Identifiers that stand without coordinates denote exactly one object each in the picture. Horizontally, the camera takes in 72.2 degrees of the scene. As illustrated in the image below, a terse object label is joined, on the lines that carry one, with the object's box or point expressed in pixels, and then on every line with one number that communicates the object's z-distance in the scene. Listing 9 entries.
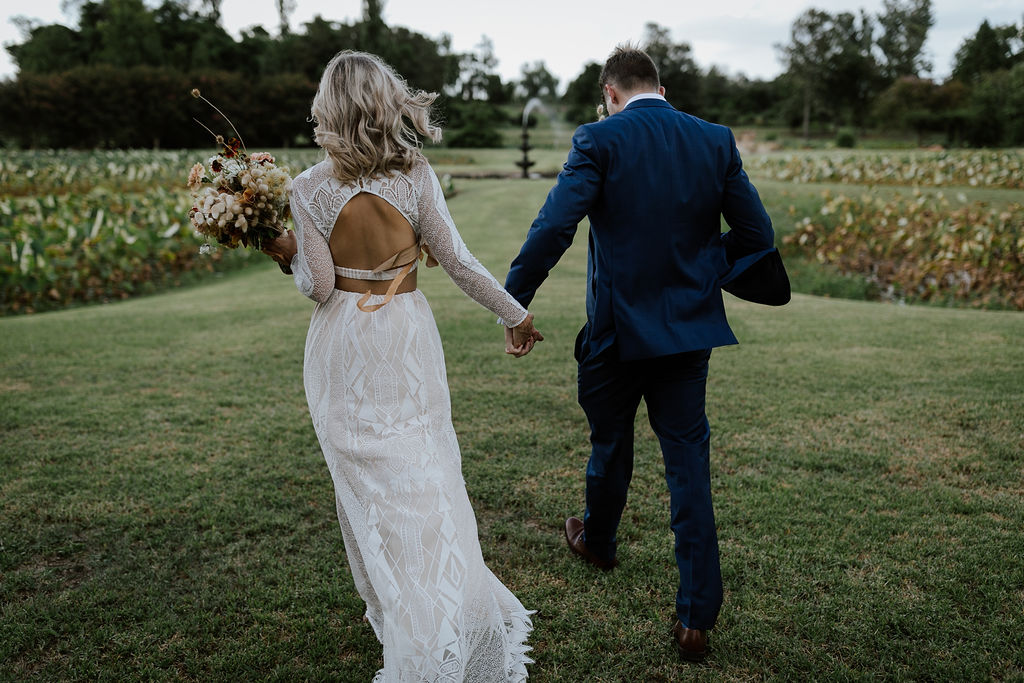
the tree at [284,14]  65.25
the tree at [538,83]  76.12
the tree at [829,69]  52.03
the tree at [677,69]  54.97
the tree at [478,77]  70.31
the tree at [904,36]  60.12
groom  2.48
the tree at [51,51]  52.25
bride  2.19
